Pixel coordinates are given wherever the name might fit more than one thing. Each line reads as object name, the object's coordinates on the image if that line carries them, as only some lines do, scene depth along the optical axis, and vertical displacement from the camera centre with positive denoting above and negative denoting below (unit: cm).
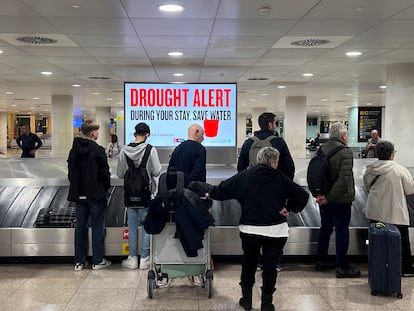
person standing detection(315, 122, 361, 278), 606 -90
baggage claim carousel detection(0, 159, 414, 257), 695 -150
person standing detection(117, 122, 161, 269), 647 -71
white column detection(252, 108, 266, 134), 3578 +74
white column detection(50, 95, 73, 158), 2266 -8
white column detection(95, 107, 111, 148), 3341 +25
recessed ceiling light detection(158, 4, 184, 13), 653 +156
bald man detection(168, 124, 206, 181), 613 -43
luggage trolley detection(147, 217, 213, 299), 544 -151
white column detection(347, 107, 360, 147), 3381 -1
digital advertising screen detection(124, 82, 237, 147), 1226 +35
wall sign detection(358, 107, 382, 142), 3334 +48
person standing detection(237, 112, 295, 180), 598 -28
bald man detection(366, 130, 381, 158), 1481 -60
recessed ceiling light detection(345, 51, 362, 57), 1052 +155
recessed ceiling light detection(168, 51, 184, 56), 1070 +155
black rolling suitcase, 557 -157
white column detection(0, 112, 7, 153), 4709 -79
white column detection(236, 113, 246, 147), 4446 -19
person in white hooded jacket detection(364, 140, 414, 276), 605 -78
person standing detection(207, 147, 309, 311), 479 -80
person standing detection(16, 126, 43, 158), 1700 -69
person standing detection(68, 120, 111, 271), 652 -85
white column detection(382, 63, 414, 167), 1187 +39
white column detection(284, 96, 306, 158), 2370 -3
